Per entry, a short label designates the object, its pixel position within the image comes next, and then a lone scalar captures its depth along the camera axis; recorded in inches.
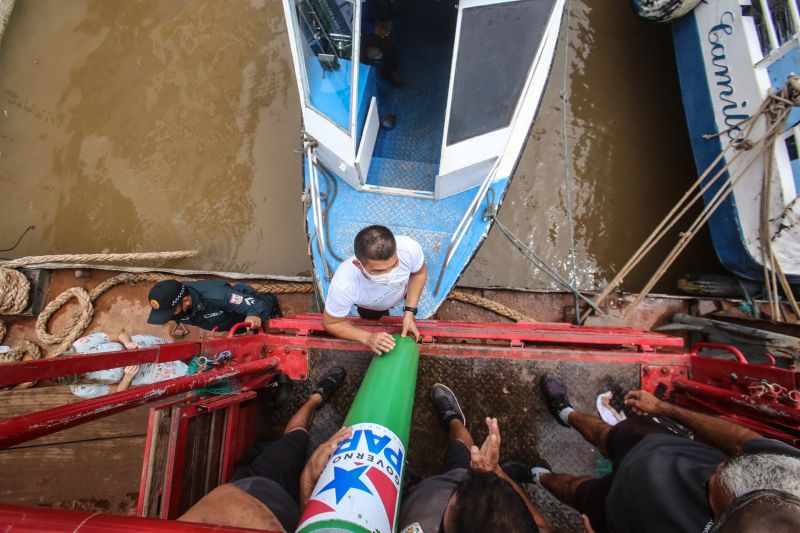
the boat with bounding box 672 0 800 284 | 140.6
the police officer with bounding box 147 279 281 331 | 117.3
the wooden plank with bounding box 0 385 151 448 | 124.0
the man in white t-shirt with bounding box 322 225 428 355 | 87.3
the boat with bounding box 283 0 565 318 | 125.6
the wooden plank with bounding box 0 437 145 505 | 119.0
